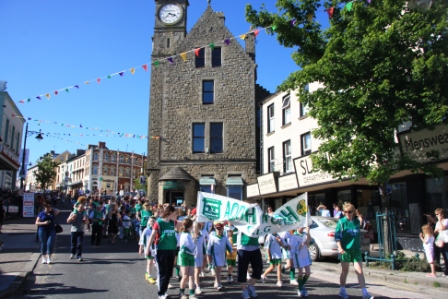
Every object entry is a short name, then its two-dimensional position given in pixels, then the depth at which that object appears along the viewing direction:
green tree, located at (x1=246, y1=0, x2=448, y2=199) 10.74
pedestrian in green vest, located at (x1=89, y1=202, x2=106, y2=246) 15.85
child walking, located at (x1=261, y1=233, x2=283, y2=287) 9.87
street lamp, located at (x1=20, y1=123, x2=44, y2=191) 29.80
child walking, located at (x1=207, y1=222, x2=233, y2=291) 9.05
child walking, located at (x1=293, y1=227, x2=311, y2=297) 8.27
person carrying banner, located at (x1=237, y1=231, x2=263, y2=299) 7.98
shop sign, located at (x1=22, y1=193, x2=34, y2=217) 25.88
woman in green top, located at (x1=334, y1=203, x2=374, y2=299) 8.01
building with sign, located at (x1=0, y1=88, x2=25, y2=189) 28.66
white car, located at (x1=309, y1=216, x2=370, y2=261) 12.97
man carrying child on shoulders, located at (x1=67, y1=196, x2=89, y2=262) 12.41
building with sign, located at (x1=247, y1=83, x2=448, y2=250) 13.73
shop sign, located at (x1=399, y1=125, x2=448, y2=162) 12.45
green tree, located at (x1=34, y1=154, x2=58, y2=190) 59.66
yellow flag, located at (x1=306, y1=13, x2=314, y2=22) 12.75
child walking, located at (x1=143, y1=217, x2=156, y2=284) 8.98
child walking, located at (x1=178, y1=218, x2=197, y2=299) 7.85
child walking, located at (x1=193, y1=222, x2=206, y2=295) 8.85
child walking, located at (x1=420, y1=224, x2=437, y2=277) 10.13
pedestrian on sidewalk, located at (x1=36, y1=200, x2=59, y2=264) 11.84
